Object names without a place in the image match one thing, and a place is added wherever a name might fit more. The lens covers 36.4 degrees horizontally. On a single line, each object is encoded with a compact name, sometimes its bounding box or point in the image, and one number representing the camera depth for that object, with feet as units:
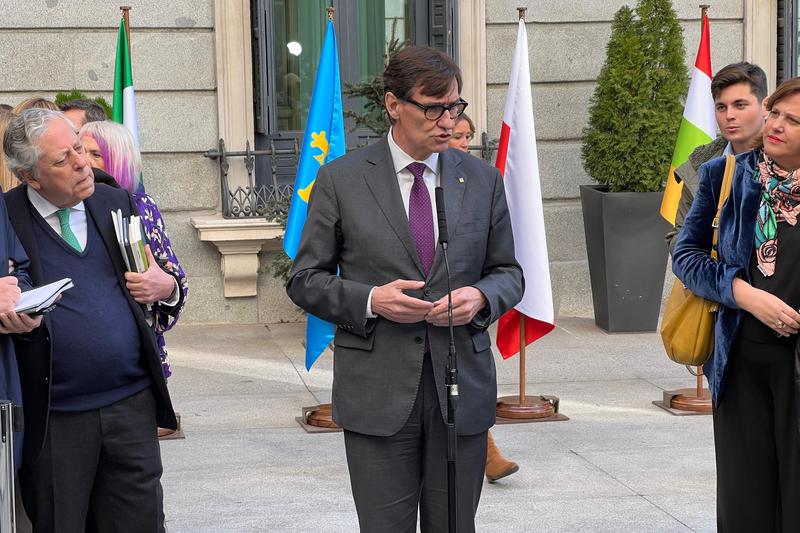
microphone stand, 11.98
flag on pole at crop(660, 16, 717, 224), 27.94
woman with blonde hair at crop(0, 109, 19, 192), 14.85
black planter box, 33.24
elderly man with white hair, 13.17
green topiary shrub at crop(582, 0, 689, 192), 33.01
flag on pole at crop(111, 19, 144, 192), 28.14
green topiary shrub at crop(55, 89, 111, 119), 30.14
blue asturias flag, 24.56
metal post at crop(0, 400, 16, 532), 11.60
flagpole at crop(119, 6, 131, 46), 28.34
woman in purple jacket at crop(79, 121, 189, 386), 16.39
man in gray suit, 12.67
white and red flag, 24.94
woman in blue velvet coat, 13.38
